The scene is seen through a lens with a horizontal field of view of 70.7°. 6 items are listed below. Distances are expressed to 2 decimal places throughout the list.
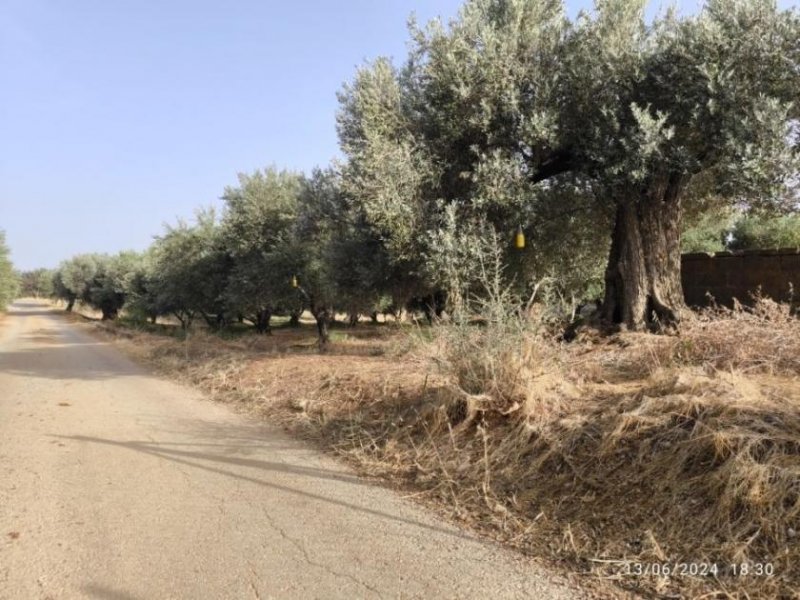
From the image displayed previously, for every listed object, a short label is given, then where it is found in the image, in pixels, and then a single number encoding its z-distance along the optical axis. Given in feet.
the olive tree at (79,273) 218.38
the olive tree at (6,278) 132.26
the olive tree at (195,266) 91.09
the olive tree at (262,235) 64.28
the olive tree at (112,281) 165.58
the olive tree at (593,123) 28.43
